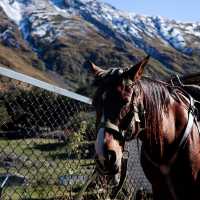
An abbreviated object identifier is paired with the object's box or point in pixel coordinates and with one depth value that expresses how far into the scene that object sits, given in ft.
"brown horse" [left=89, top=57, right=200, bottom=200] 11.89
